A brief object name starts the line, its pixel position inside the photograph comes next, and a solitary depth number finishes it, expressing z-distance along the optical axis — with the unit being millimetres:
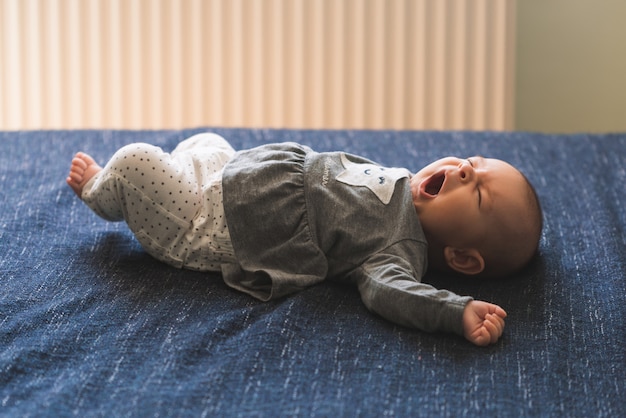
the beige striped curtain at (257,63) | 2428
